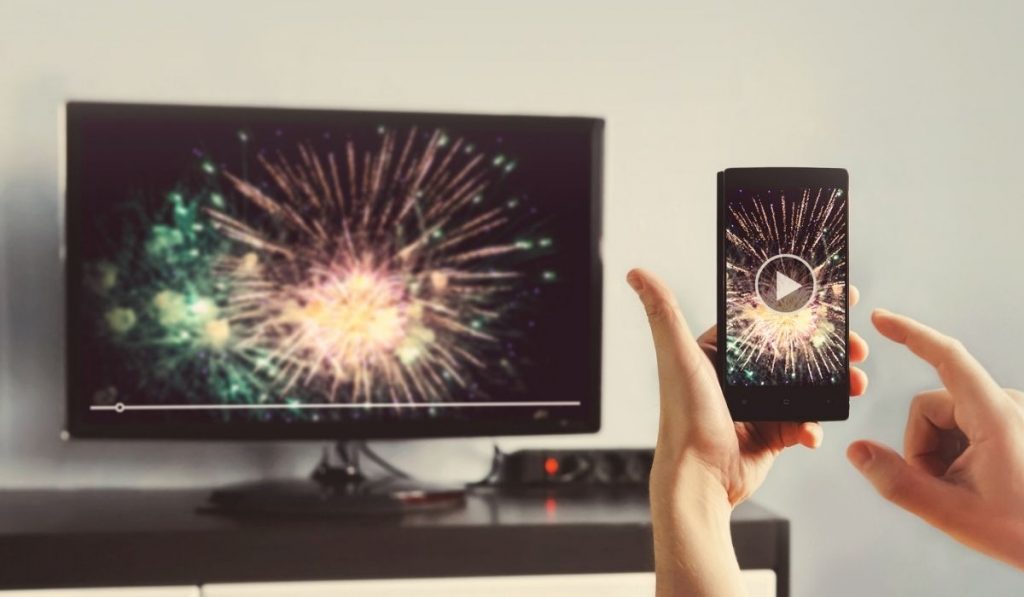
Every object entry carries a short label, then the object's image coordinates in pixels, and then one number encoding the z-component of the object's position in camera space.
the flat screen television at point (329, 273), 1.62
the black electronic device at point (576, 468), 1.82
